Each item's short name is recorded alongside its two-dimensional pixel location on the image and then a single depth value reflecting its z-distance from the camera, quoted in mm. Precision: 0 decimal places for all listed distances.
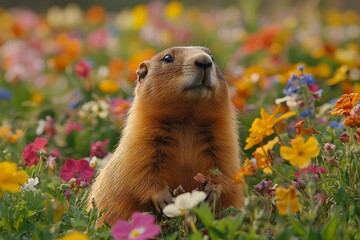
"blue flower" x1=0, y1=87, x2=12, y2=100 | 12552
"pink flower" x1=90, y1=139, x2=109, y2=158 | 8875
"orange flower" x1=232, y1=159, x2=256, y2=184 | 5718
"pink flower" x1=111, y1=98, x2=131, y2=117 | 10453
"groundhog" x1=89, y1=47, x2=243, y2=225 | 7102
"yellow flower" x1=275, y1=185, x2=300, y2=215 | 5609
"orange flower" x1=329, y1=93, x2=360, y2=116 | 6624
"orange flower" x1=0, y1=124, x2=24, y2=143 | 9265
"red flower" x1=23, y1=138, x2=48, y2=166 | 8211
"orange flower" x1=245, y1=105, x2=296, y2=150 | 6301
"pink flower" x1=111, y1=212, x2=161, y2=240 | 5340
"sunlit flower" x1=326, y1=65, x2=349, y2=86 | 10180
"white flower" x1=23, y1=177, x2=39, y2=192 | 6930
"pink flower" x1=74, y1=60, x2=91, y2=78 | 11627
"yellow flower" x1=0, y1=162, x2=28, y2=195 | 5617
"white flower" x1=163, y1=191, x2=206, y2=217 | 5641
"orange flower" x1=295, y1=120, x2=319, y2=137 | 6488
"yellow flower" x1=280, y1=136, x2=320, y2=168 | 5867
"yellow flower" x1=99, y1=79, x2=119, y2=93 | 11672
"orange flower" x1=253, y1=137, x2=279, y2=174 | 6211
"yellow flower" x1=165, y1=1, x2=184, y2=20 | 20133
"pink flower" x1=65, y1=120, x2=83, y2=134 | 10886
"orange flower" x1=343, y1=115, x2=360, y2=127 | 6367
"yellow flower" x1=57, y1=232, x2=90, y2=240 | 4797
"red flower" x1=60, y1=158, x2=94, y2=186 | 7787
